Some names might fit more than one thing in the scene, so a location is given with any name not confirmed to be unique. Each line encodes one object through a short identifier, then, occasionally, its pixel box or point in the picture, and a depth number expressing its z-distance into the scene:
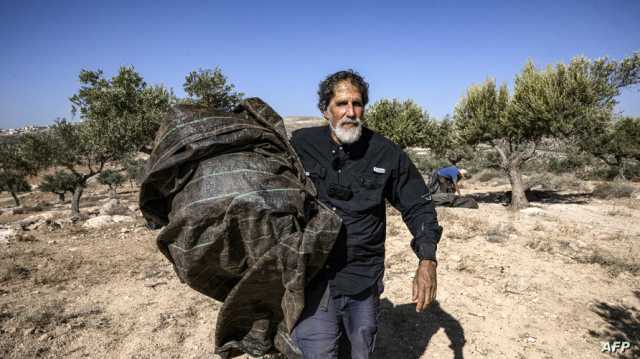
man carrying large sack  2.30
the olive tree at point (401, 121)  18.97
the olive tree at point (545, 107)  12.46
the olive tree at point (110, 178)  29.86
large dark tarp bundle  1.80
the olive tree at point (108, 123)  14.99
